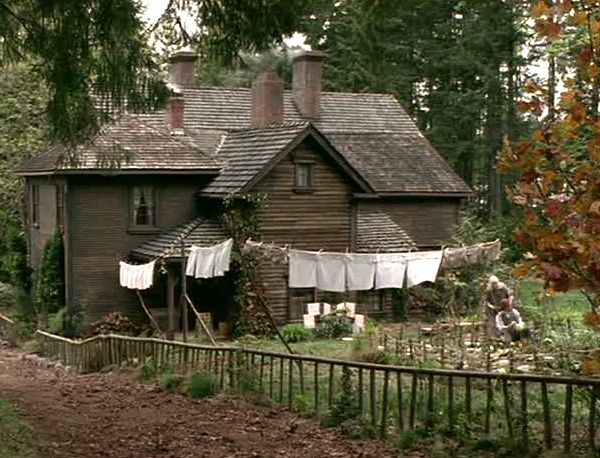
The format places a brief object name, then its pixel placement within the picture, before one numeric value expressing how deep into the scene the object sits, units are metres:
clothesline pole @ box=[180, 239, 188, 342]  22.41
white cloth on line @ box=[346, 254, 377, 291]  23.30
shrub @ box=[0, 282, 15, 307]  33.97
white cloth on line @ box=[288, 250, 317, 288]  22.45
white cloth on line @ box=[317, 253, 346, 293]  22.89
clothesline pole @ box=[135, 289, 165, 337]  25.75
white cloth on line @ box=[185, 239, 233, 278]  23.72
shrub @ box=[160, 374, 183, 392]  15.16
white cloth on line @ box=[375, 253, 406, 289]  23.62
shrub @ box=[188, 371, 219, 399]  14.16
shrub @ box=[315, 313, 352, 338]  24.92
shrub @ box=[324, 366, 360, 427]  11.23
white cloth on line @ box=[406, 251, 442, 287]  23.77
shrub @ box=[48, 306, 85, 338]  27.02
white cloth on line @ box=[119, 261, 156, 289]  25.28
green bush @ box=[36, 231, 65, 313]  28.27
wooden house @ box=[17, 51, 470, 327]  27.02
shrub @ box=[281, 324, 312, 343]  24.38
